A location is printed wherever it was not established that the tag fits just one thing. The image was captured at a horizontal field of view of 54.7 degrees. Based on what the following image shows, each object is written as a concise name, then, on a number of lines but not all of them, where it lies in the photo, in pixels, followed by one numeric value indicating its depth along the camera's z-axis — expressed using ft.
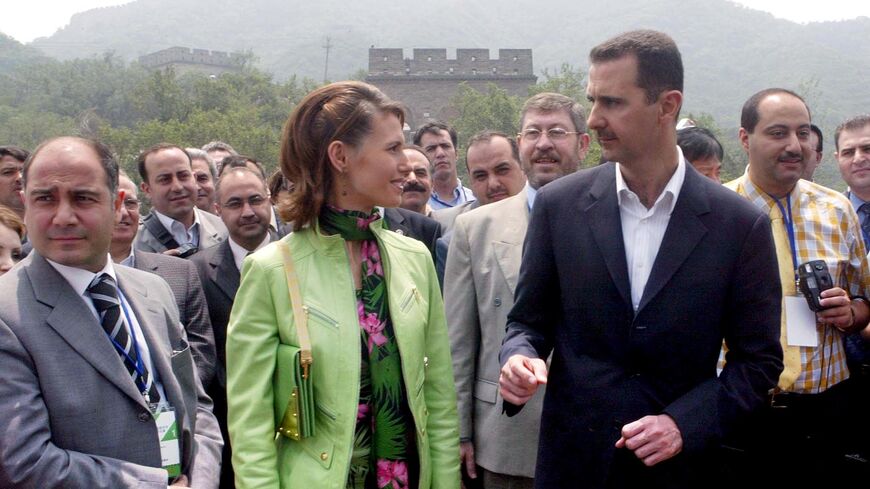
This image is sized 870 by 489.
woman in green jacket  8.10
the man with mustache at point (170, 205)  17.22
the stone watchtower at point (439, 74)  179.11
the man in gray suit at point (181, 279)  12.39
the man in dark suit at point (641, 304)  7.84
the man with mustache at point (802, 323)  11.95
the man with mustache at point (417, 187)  17.90
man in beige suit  10.55
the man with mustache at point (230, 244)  13.69
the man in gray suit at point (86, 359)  7.22
